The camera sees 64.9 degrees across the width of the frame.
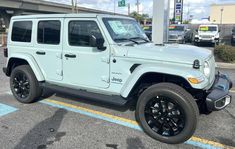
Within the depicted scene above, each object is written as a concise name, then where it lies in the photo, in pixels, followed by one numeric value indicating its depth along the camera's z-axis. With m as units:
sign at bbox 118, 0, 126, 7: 26.61
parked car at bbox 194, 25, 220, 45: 15.07
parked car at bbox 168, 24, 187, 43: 14.77
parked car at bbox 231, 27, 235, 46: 15.17
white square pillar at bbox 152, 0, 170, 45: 7.36
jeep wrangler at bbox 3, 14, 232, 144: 2.68
